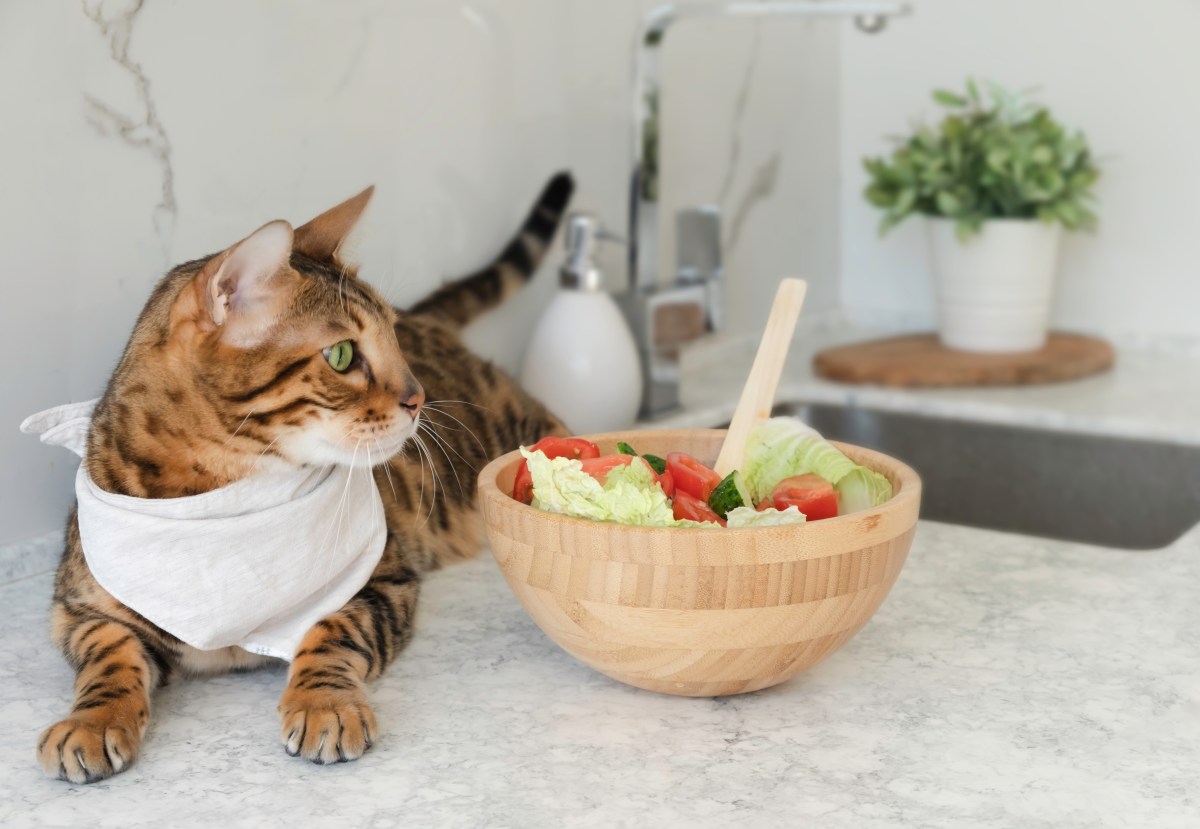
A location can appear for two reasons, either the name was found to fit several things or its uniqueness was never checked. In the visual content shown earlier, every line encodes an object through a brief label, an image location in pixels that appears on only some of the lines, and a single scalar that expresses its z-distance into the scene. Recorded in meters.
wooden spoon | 1.21
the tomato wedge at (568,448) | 1.20
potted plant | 2.24
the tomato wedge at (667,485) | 1.18
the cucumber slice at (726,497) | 1.14
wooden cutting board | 2.26
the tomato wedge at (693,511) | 1.14
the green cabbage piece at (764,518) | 1.08
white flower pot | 2.28
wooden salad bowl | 1.03
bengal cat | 1.08
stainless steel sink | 2.02
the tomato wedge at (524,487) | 1.18
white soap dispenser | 1.93
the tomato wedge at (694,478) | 1.17
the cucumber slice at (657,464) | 1.25
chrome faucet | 1.97
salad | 1.09
